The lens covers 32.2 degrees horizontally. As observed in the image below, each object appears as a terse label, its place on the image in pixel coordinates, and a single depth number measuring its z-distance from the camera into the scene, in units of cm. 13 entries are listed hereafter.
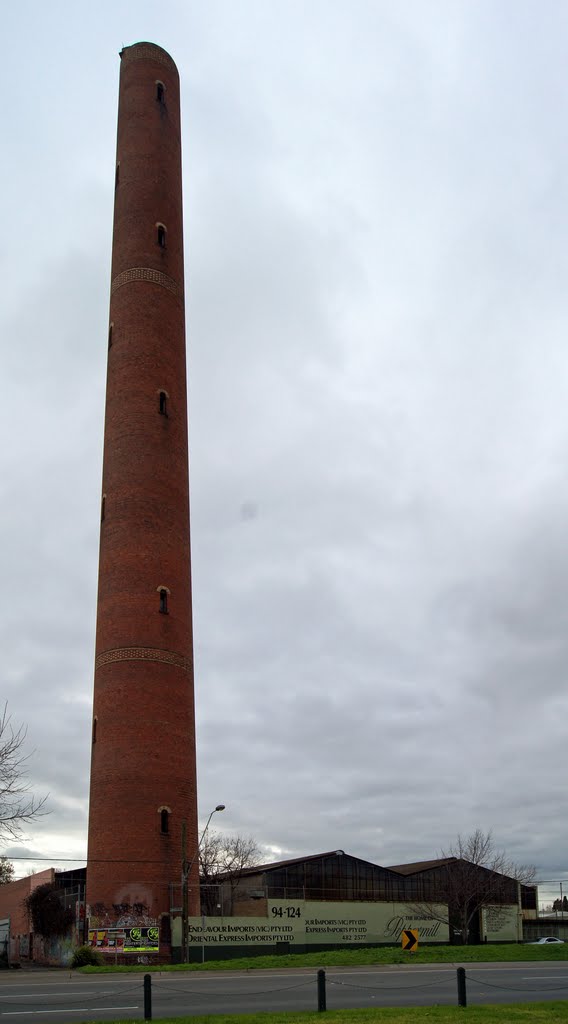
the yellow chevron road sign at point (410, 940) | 2242
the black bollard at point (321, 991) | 1504
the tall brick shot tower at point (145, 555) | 3294
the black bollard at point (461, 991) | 1564
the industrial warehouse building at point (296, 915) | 3328
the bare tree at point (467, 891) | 5119
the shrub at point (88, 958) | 3186
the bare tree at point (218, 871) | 5195
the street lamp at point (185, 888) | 3167
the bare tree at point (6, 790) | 2283
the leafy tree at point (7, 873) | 7506
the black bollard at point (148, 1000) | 1409
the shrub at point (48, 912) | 3997
